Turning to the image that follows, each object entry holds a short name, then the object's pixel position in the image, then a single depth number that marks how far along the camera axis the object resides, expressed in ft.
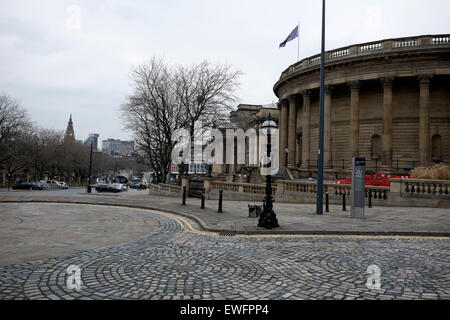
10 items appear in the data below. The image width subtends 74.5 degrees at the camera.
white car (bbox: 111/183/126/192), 149.38
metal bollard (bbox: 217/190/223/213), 42.73
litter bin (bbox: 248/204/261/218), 38.24
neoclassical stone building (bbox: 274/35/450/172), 86.94
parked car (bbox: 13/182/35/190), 154.10
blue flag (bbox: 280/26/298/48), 82.76
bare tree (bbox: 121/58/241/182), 96.37
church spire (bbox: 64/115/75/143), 376.68
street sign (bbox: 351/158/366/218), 38.65
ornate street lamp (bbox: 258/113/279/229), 30.27
